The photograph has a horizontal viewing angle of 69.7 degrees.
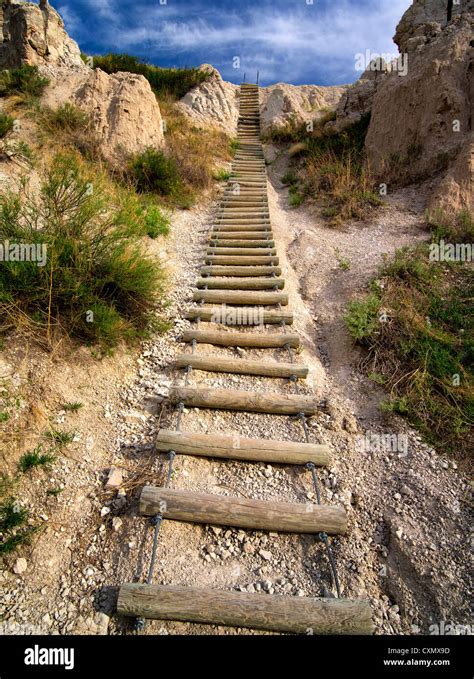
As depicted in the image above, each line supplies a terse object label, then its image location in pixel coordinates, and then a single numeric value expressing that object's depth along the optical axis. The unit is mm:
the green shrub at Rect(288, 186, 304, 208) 9125
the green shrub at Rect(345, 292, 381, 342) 4336
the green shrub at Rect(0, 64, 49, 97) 8289
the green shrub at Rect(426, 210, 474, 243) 5926
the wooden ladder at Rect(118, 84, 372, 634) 2133
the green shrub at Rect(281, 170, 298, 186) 10750
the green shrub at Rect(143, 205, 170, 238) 6426
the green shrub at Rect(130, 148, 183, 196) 7633
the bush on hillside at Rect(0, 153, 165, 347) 3428
